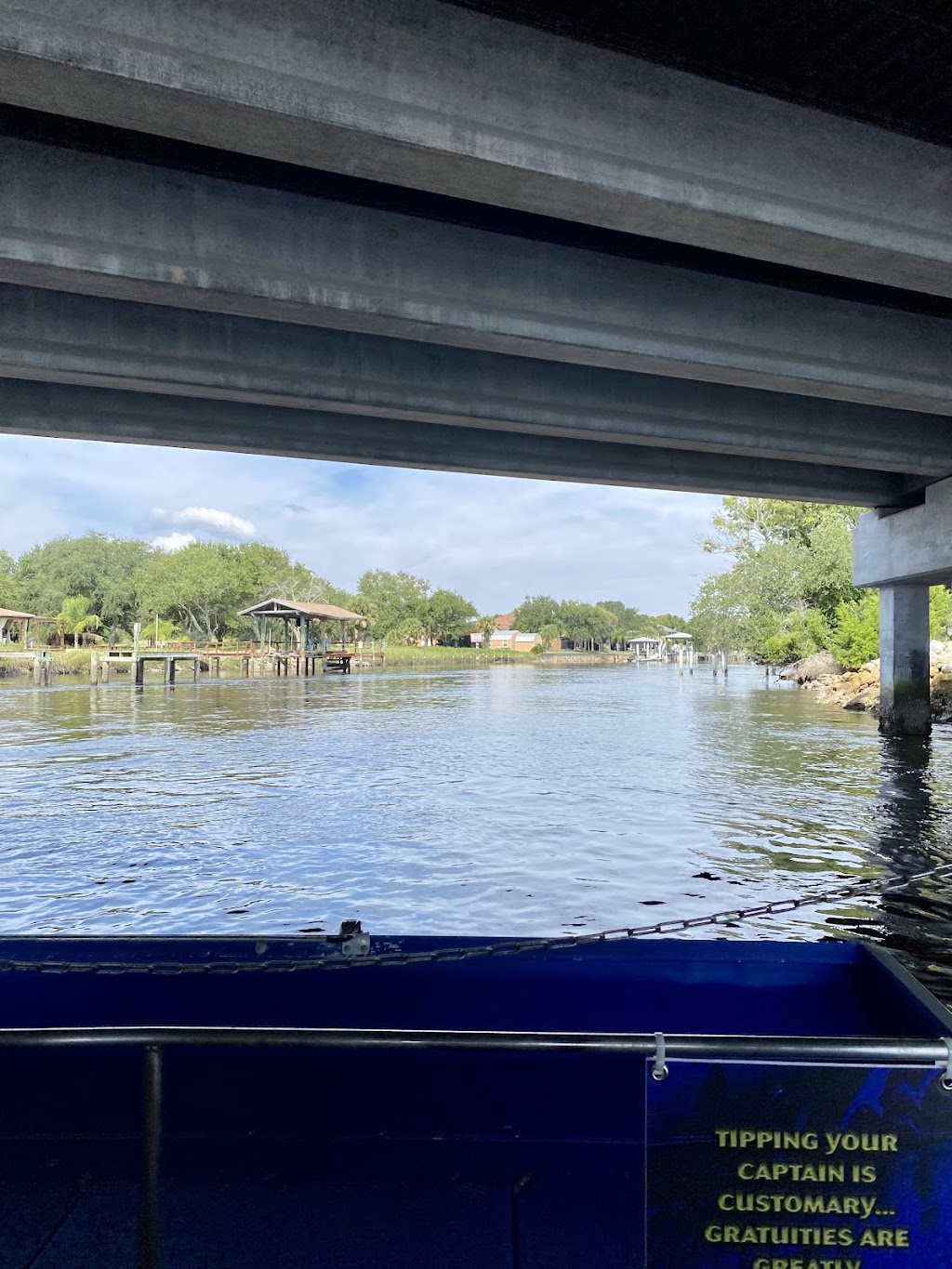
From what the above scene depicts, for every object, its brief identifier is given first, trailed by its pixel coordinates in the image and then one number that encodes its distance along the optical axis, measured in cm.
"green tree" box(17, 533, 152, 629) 8825
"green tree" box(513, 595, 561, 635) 15512
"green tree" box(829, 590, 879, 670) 4266
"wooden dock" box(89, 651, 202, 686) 4800
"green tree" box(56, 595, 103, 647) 8238
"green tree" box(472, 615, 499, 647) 14050
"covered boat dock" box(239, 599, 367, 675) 6225
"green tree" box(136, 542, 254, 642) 8519
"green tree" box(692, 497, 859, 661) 4728
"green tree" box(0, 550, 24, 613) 8681
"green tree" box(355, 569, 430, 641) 11656
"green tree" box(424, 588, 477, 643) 12100
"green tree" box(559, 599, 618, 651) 15512
